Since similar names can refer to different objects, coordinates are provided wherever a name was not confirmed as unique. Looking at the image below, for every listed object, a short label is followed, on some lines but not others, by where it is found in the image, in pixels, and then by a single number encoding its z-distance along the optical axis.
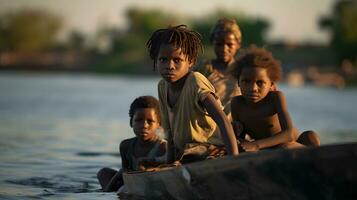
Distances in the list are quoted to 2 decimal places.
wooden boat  9.21
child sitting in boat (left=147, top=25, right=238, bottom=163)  11.13
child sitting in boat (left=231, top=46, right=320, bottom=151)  11.54
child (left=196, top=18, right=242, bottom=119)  14.84
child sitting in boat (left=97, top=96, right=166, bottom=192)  13.65
